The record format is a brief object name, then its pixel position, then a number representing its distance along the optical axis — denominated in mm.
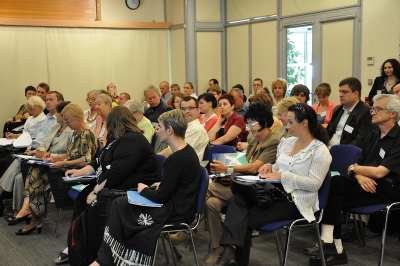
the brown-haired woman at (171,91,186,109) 6992
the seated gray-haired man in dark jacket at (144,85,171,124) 7465
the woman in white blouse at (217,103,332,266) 3430
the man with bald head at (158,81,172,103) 10281
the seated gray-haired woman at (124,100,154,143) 5566
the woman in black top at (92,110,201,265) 3381
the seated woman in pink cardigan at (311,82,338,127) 6305
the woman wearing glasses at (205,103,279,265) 3975
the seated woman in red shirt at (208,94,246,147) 5453
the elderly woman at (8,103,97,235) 4902
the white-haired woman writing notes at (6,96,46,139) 6316
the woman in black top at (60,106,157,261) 3775
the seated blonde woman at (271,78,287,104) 7484
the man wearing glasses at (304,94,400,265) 3795
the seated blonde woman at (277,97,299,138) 4266
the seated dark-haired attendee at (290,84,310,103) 6293
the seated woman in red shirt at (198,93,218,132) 5992
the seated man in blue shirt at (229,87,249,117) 6730
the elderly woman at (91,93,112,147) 5516
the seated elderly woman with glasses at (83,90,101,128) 6848
